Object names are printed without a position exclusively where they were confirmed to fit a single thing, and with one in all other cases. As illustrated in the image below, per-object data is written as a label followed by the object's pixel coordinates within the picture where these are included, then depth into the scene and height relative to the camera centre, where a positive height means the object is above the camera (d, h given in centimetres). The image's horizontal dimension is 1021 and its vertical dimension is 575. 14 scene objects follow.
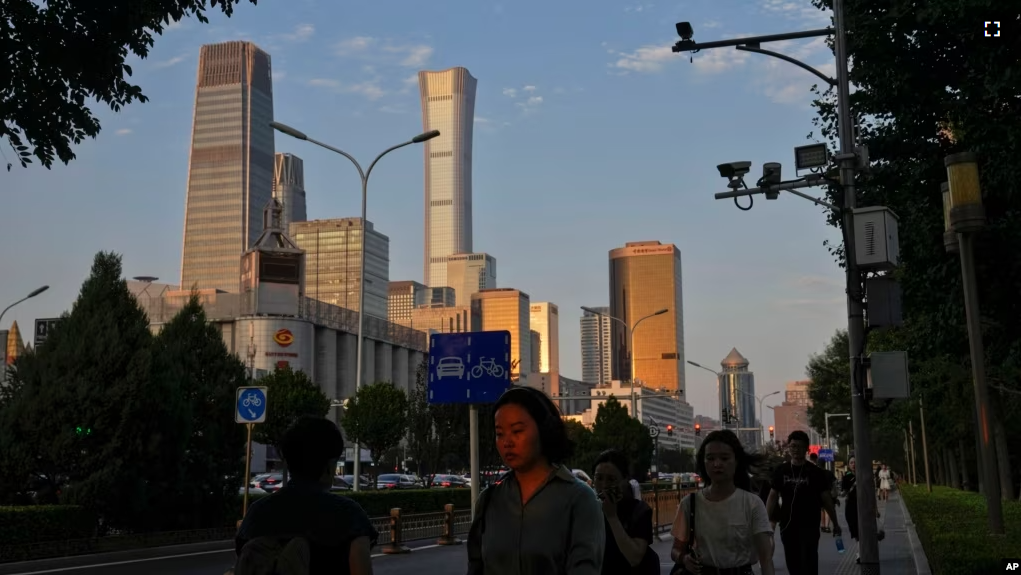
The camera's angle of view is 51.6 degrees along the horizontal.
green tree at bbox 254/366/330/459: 5206 +323
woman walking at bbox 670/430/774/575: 594 -39
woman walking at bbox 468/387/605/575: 343 -16
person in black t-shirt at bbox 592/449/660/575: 494 -30
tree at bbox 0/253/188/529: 2159 +103
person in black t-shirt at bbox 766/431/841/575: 971 -44
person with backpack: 403 -25
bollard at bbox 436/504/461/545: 2498 -159
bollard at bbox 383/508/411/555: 2239 -160
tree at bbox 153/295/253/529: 2447 +122
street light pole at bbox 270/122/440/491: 3212 +929
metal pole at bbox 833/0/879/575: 1239 +145
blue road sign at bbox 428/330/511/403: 1556 +139
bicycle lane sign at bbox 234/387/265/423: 1728 +95
